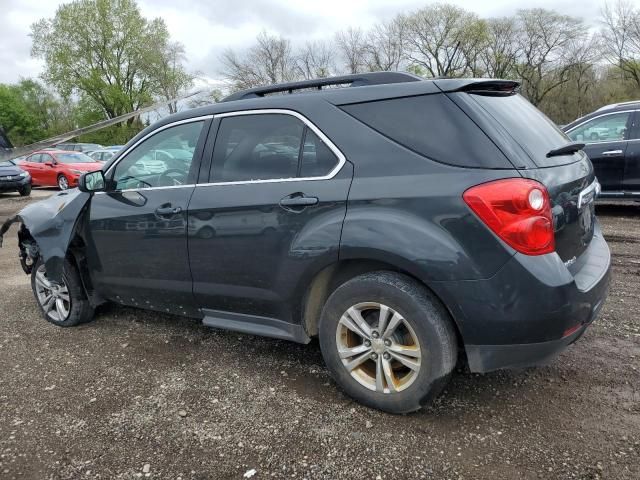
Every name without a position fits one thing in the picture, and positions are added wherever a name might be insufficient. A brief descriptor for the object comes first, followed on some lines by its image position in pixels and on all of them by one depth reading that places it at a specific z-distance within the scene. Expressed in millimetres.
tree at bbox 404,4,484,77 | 46188
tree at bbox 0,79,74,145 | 61750
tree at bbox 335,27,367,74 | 46562
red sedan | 17469
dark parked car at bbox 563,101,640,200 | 7660
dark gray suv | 2367
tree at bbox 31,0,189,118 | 46750
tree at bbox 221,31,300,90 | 44781
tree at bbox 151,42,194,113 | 50094
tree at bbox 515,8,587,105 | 45125
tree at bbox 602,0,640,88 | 39594
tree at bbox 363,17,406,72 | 47125
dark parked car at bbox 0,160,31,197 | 14927
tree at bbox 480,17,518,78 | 46750
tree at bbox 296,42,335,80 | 45462
